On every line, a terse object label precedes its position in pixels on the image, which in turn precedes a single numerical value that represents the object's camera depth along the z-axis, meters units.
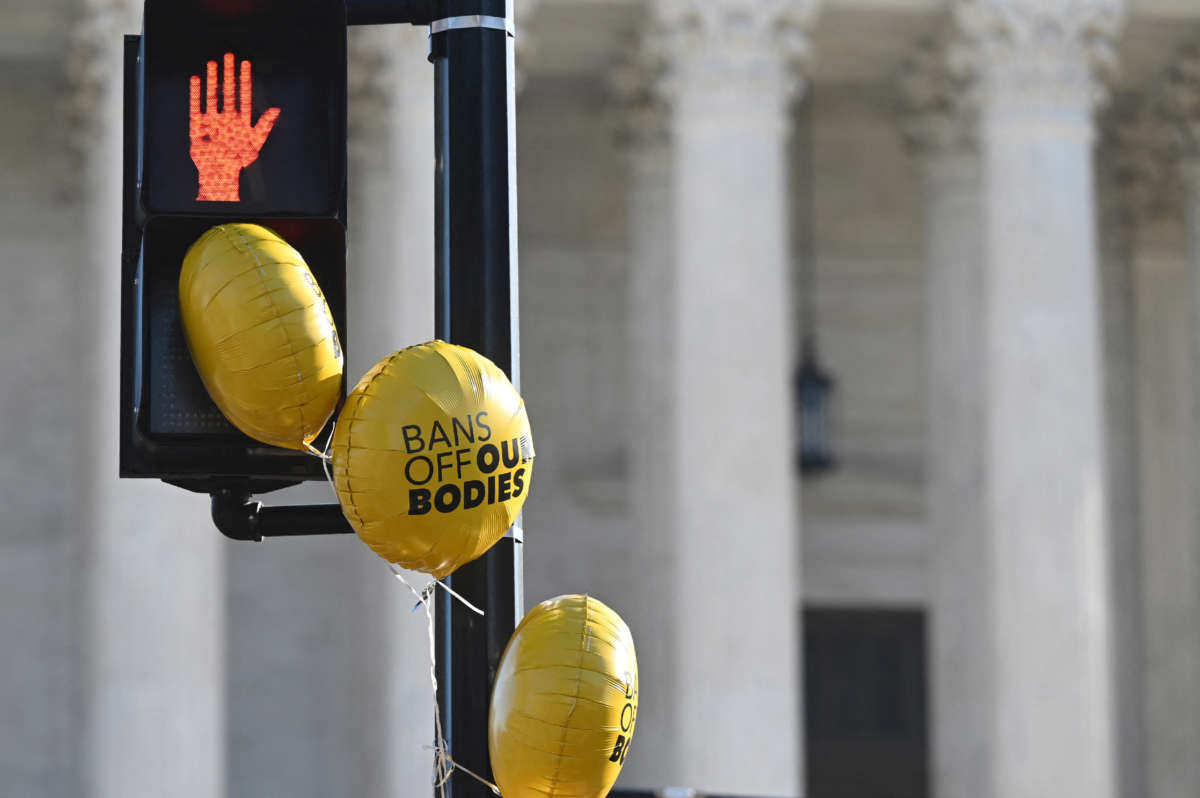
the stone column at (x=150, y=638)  42.30
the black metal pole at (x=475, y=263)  12.23
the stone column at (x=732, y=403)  44.73
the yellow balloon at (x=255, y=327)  11.30
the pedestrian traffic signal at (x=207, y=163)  11.32
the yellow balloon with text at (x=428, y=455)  11.70
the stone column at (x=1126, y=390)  56.68
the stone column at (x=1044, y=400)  45.46
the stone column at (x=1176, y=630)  56.25
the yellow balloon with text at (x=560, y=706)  11.93
